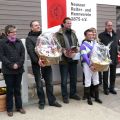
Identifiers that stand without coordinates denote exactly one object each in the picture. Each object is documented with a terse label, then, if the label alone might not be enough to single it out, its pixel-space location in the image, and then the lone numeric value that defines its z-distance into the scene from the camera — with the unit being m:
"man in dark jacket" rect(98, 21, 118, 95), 7.63
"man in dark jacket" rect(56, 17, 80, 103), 6.89
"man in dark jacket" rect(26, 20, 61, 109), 6.25
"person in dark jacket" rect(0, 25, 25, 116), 5.93
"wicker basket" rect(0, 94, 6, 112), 6.29
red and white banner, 7.16
